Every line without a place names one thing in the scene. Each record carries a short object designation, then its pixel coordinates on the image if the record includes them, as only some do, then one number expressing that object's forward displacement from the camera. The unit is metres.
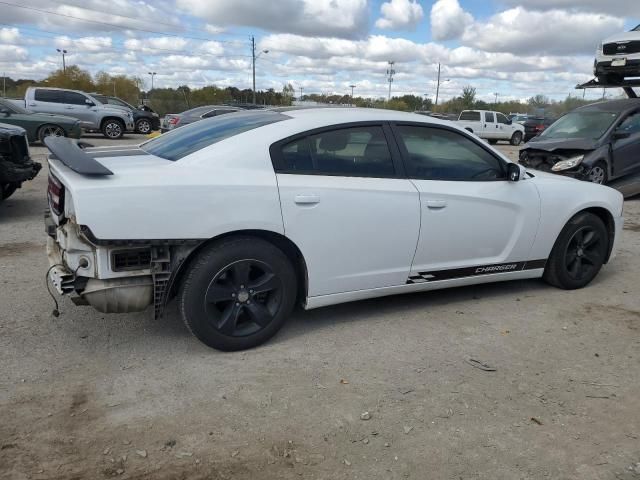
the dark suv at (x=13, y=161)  6.76
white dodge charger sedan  3.13
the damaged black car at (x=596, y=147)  9.27
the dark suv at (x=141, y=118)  22.78
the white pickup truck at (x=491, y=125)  26.94
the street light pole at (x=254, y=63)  64.47
